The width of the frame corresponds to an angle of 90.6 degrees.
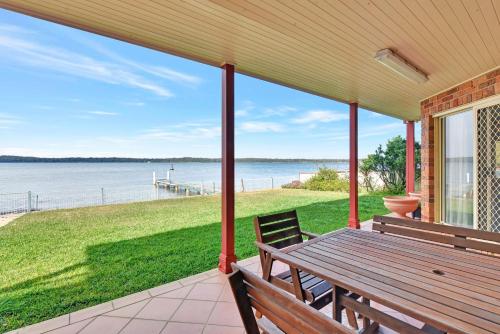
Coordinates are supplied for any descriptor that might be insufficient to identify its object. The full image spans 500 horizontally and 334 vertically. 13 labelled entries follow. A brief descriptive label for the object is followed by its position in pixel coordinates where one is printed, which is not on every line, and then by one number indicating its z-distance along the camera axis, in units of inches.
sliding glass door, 140.4
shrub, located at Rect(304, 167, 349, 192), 432.8
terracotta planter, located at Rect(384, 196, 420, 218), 185.0
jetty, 445.3
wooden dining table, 39.1
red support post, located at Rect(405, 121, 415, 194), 259.0
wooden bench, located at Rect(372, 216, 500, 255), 70.3
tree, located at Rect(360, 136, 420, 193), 369.4
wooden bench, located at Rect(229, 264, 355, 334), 28.3
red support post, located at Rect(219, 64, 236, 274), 112.0
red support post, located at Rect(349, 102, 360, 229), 179.8
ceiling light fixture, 92.9
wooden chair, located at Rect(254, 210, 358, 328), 64.8
